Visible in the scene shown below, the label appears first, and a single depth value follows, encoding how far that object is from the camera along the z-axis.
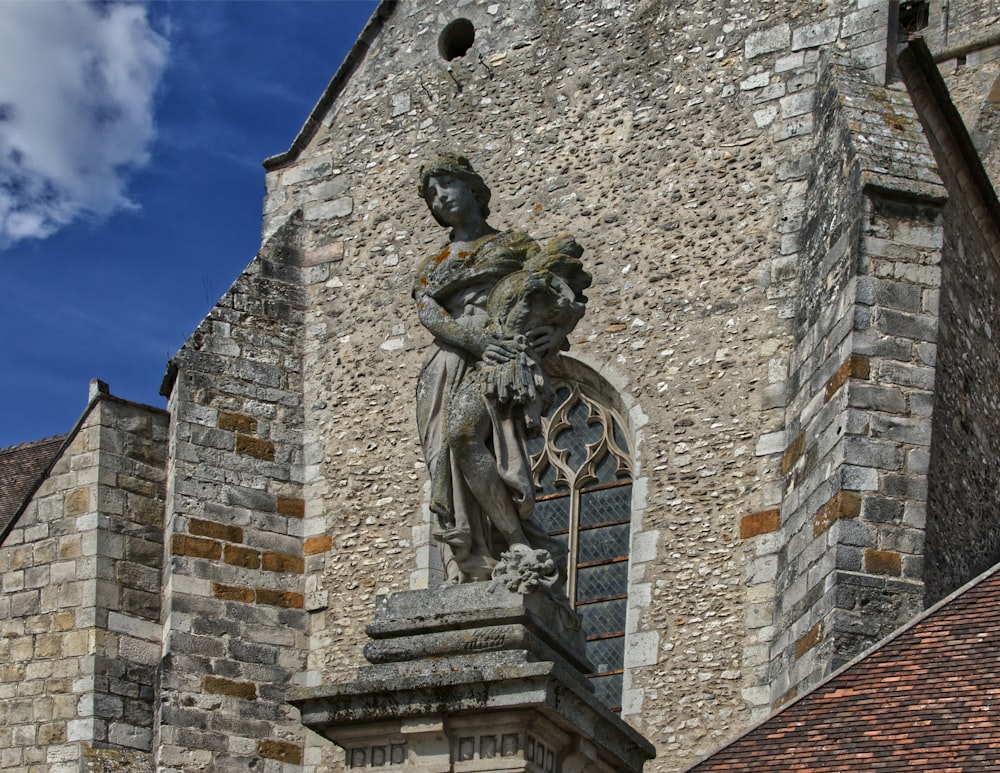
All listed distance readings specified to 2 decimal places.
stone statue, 8.93
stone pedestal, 8.11
